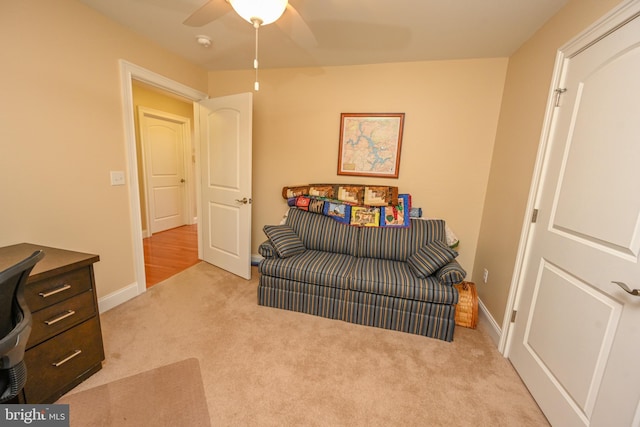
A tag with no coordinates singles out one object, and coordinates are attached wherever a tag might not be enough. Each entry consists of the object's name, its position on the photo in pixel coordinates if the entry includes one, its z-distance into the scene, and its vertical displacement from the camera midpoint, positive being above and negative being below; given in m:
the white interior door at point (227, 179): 2.64 -0.16
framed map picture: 2.63 +0.32
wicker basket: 2.13 -1.10
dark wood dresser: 1.23 -0.89
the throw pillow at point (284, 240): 2.35 -0.70
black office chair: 0.74 -0.54
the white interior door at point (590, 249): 1.02 -0.30
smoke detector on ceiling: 2.18 +1.08
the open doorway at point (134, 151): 2.14 +0.07
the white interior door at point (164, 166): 4.16 -0.09
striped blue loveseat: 1.97 -0.84
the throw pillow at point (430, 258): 2.03 -0.68
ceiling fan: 1.16 +0.75
